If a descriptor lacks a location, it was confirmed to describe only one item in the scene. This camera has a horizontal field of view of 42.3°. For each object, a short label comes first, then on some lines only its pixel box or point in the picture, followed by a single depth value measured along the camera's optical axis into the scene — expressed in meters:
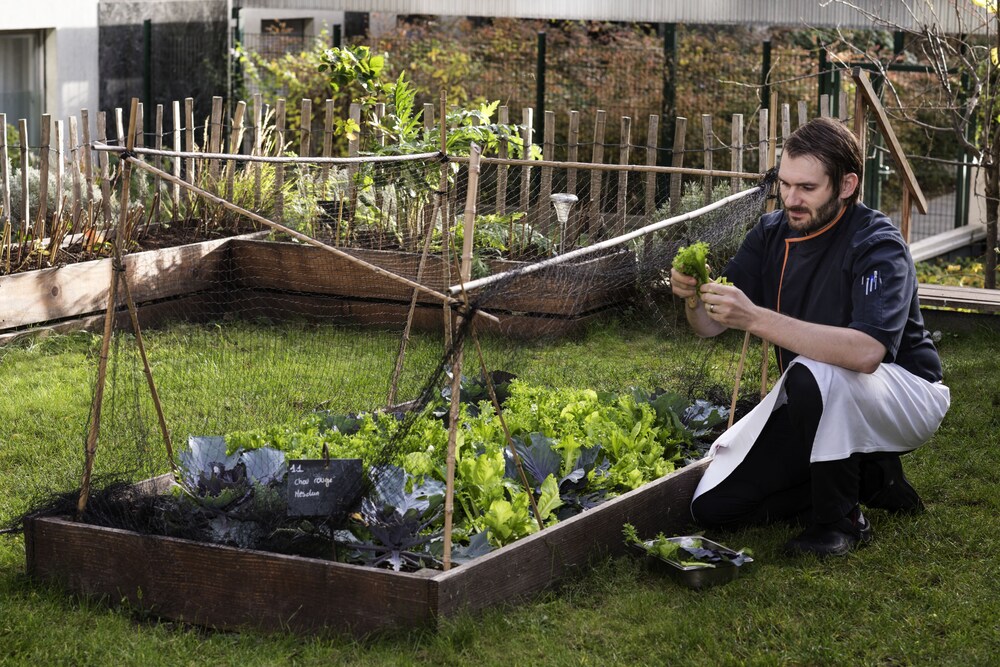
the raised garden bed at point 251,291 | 7.22
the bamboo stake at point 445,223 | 5.18
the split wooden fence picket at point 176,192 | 8.20
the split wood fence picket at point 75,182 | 8.21
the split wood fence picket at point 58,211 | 7.49
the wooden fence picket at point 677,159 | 8.45
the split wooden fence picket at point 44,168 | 7.87
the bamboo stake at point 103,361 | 4.13
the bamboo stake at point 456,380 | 3.73
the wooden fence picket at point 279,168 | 8.66
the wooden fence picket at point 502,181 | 8.61
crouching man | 4.18
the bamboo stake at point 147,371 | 4.28
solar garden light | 8.18
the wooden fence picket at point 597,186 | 8.41
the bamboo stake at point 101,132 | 8.56
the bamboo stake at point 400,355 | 5.43
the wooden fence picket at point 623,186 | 8.40
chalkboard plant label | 3.91
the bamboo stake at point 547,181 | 8.59
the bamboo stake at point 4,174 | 7.82
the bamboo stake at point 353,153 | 8.38
